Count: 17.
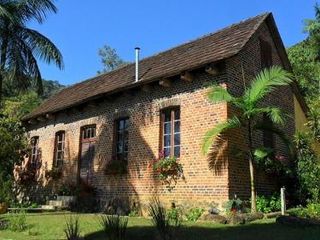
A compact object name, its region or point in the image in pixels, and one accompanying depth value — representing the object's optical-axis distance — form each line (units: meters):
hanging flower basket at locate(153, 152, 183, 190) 10.63
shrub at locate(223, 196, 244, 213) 9.32
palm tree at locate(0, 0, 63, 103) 13.62
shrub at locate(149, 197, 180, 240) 6.28
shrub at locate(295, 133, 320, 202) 10.45
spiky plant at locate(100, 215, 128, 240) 6.32
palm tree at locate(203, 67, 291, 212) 9.42
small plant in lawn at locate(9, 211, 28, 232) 9.14
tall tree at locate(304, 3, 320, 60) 22.28
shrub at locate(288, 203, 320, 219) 8.95
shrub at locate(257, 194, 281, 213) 9.86
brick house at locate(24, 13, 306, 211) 10.18
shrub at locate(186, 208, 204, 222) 9.79
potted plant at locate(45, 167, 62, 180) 14.92
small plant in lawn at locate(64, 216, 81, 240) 6.23
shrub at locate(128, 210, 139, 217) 11.36
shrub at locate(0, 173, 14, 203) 13.45
